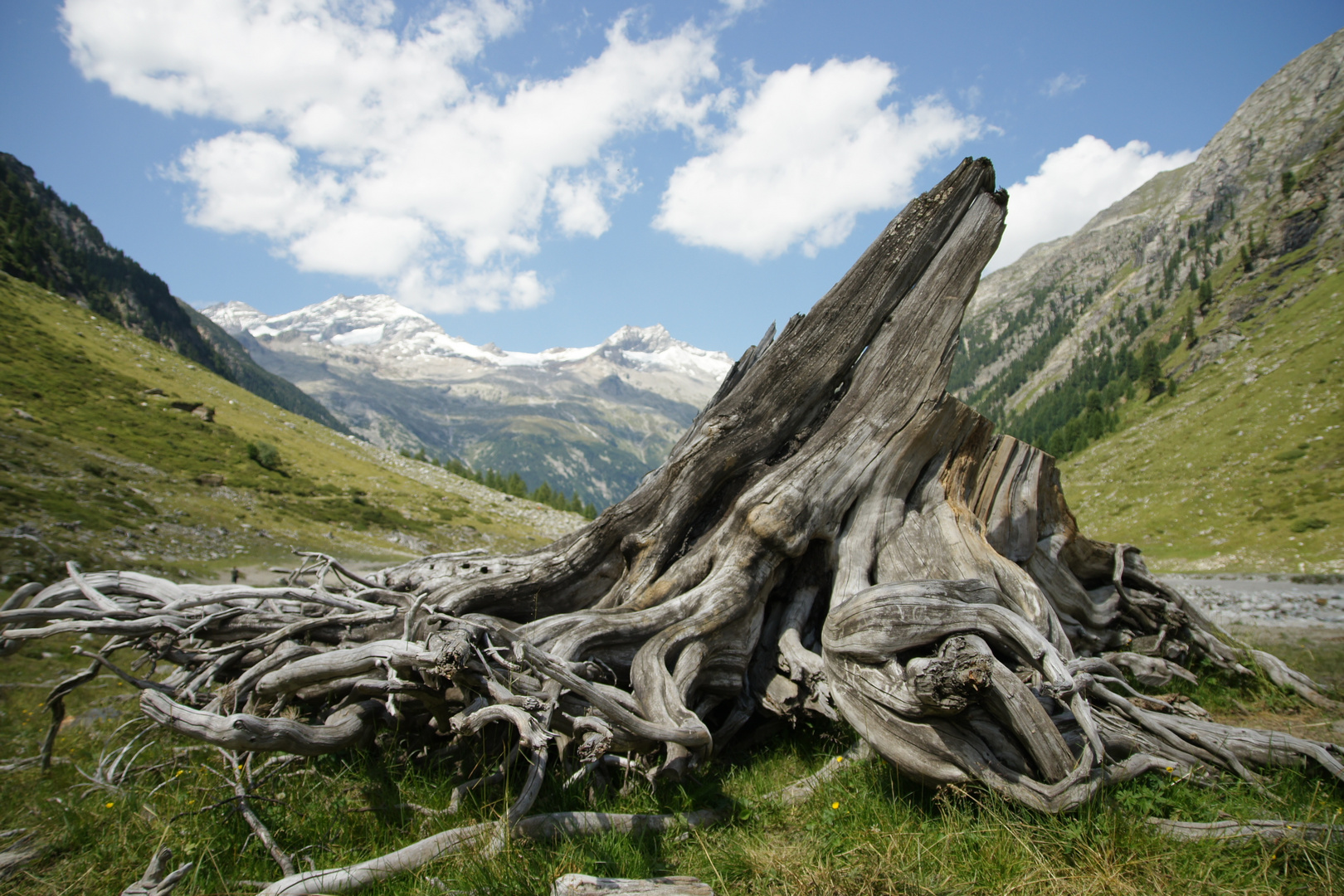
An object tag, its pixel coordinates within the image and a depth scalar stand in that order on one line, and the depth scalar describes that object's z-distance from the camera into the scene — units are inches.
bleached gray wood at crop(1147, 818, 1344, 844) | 154.7
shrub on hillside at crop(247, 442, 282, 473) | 2237.9
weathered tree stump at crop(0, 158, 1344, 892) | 183.9
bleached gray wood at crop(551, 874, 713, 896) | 139.3
